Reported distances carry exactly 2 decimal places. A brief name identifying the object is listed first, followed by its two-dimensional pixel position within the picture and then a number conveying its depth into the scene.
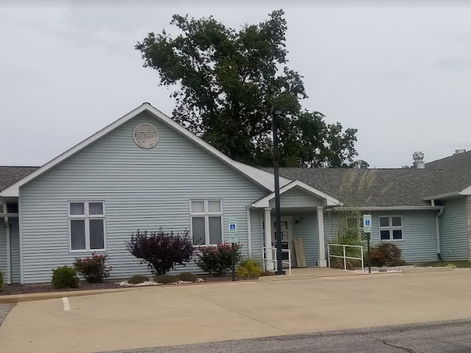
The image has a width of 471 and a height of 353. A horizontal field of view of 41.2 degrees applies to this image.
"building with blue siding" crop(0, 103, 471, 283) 20.78
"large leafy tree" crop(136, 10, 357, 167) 42.84
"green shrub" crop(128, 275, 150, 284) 19.34
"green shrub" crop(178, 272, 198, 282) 19.72
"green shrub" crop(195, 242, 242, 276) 21.30
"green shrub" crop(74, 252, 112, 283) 19.89
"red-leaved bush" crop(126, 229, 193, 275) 20.36
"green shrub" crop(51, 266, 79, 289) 18.70
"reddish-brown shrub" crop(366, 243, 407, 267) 23.98
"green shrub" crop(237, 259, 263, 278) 20.66
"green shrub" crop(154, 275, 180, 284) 19.41
